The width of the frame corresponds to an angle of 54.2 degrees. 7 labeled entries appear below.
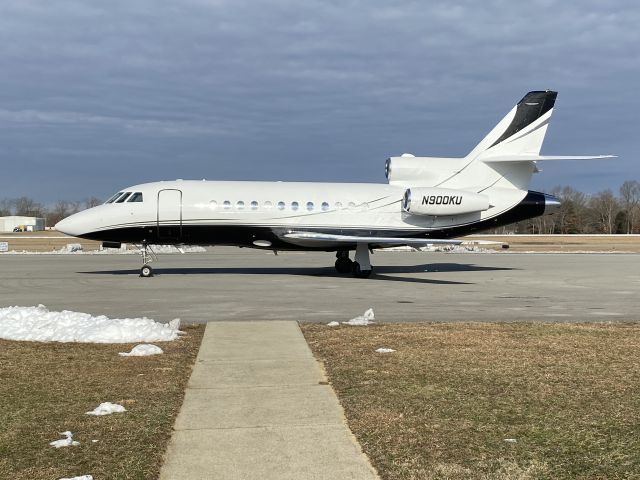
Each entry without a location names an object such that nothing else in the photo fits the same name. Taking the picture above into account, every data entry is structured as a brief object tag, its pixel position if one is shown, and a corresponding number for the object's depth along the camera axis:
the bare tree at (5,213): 190.27
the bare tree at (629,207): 120.49
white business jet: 21.28
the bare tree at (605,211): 127.38
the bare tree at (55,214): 177.85
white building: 142.79
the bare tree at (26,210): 185.88
